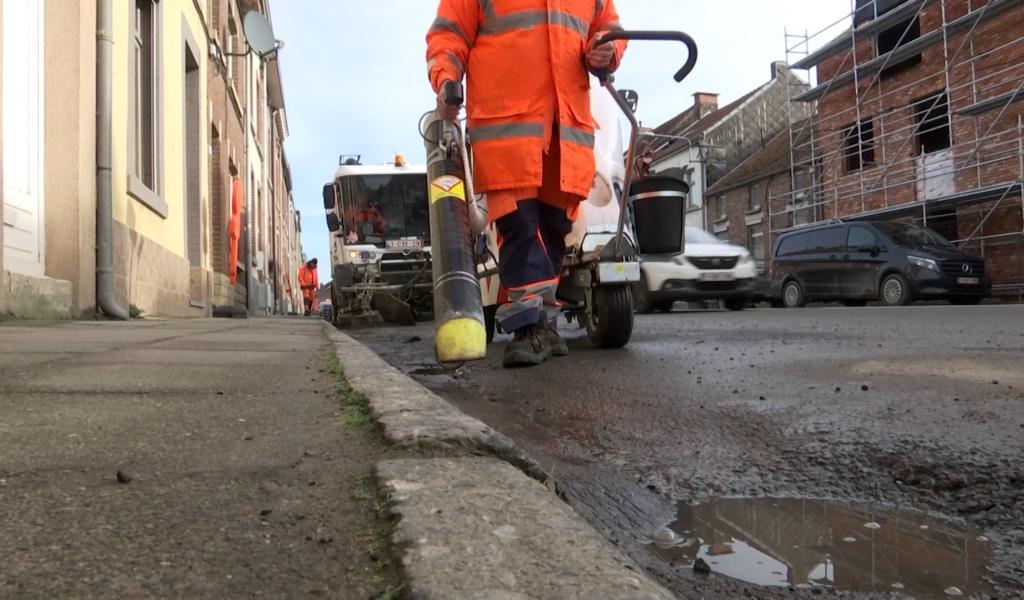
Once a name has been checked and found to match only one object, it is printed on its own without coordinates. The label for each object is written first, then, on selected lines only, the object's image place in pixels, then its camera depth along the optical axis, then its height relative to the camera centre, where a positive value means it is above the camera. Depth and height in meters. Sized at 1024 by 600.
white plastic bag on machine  4.01 +0.77
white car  11.97 +0.51
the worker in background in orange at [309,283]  25.95 +1.19
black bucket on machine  3.91 +0.51
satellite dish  12.65 +4.80
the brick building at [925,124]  16.70 +4.54
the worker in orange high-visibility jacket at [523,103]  3.30 +0.94
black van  12.64 +0.66
